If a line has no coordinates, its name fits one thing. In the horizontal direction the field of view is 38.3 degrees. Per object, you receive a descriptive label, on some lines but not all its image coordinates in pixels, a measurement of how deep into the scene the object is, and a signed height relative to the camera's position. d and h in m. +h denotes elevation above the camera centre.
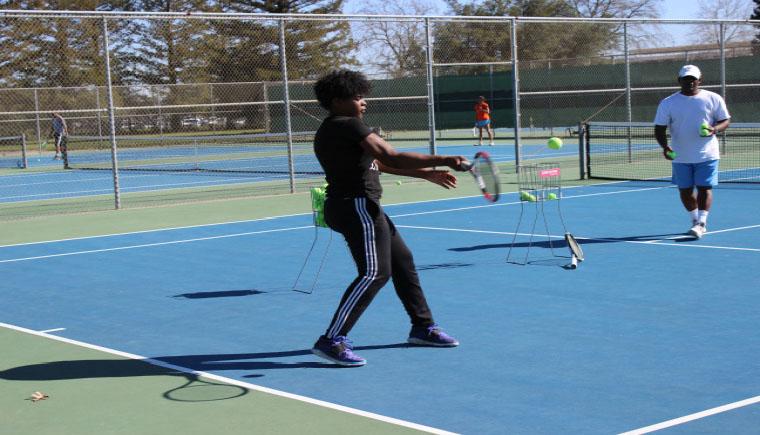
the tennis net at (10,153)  33.28 -0.51
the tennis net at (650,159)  19.55 -1.05
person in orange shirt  32.47 +0.08
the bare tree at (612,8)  65.12 +6.22
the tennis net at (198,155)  27.66 -0.78
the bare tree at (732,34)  40.09 +2.86
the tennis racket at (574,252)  10.12 -1.29
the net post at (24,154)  28.95 -0.45
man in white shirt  11.88 -0.31
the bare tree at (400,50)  29.55 +2.12
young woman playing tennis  6.70 -0.45
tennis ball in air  10.18 -0.26
